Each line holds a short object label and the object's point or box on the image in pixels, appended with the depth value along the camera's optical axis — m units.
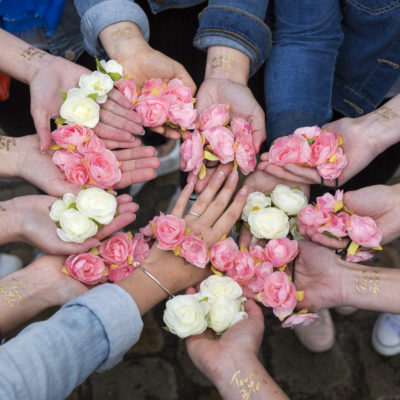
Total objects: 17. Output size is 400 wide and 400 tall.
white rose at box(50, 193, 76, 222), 0.60
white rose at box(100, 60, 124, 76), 0.68
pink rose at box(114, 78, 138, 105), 0.68
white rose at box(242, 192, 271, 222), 0.63
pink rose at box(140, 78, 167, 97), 0.69
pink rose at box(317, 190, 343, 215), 0.60
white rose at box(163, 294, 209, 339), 0.54
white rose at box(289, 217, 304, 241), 0.64
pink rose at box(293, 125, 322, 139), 0.64
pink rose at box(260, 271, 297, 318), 0.57
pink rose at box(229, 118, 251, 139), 0.66
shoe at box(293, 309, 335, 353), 0.79
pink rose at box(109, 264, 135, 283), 0.60
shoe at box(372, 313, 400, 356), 0.79
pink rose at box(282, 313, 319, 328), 0.58
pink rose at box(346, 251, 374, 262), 0.61
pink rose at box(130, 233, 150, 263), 0.61
